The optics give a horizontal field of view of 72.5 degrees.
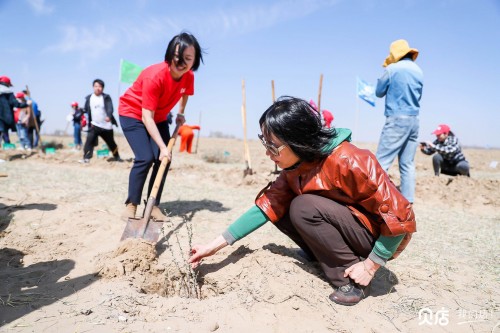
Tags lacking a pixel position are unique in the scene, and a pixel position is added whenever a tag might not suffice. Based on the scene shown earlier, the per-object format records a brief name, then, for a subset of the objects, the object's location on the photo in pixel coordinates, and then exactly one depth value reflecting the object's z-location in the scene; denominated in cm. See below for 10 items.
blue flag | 1020
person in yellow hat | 388
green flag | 985
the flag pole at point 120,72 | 980
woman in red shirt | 297
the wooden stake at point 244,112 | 751
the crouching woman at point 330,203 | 166
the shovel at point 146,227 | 266
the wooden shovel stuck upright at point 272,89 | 743
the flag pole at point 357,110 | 1013
